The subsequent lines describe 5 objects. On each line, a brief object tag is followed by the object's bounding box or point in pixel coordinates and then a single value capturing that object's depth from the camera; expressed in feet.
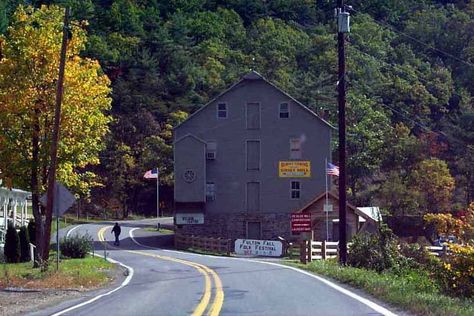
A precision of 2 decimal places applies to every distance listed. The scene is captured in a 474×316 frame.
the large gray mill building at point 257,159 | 213.46
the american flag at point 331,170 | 185.78
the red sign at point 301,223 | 172.45
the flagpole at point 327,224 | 188.85
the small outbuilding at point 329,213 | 186.09
